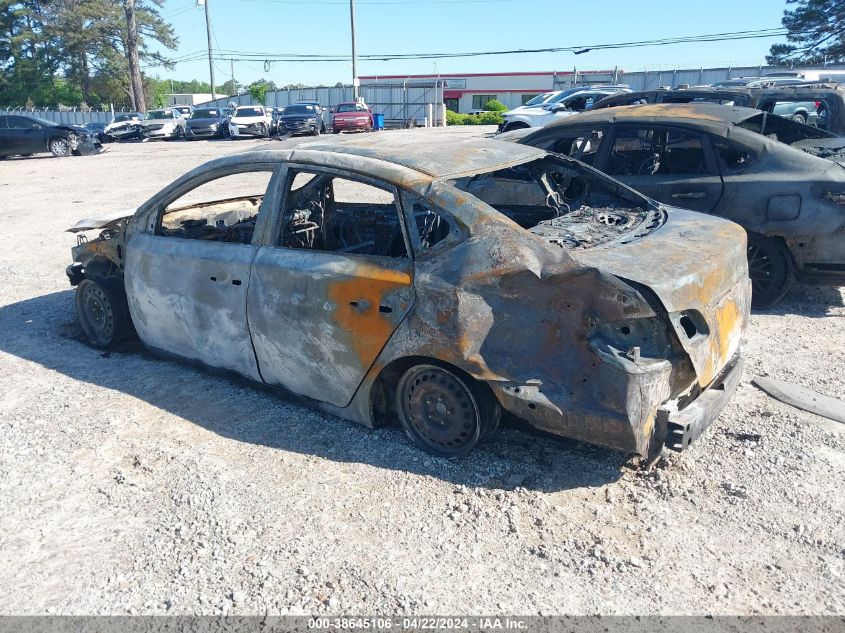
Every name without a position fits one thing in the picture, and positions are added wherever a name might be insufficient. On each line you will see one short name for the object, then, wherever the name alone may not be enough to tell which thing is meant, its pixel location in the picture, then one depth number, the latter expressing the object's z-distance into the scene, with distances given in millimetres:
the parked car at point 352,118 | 29656
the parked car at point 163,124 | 32688
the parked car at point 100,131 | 32562
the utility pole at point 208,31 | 47800
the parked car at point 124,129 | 32625
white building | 52406
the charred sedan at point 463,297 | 3127
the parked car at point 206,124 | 30984
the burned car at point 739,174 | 5715
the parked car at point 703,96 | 9805
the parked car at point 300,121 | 28859
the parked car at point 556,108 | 20156
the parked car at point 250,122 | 29531
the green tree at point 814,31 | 37000
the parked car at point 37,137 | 22031
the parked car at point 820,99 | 9695
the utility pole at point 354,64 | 37209
